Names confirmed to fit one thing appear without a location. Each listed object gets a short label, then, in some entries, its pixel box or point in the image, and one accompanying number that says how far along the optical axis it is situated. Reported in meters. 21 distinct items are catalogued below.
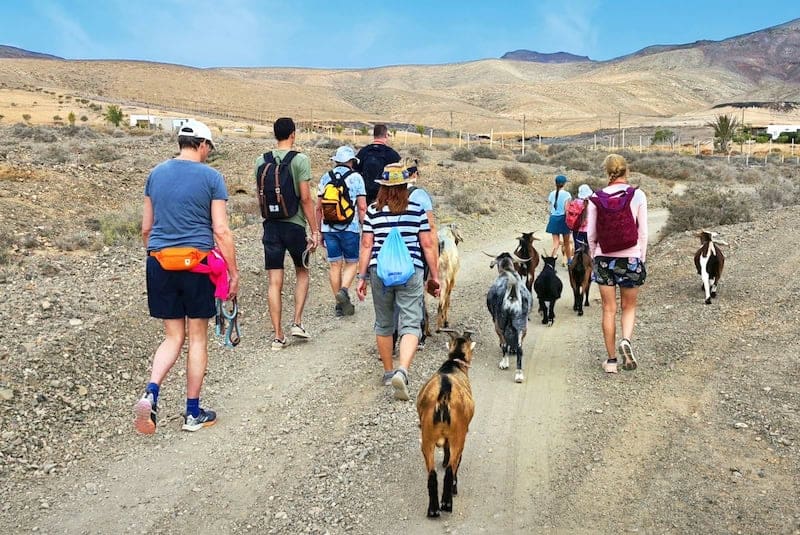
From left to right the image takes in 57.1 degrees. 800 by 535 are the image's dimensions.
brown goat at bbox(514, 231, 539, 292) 10.11
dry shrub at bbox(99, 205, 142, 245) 13.27
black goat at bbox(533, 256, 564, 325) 9.27
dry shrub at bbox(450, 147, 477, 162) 33.05
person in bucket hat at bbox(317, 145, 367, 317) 8.62
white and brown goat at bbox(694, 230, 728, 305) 9.91
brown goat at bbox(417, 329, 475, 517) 4.60
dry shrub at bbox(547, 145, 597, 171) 34.06
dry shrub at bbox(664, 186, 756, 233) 16.33
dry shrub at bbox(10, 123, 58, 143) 32.01
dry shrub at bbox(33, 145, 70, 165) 24.94
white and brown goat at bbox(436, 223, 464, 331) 8.77
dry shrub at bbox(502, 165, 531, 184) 26.05
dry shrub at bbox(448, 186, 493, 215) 19.20
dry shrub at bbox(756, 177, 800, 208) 21.72
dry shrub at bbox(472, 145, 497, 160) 35.56
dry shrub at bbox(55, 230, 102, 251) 12.82
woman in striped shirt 6.24
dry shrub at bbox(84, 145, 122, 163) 26.28
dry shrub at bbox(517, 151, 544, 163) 35.69
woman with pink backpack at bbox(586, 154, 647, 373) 6.92
